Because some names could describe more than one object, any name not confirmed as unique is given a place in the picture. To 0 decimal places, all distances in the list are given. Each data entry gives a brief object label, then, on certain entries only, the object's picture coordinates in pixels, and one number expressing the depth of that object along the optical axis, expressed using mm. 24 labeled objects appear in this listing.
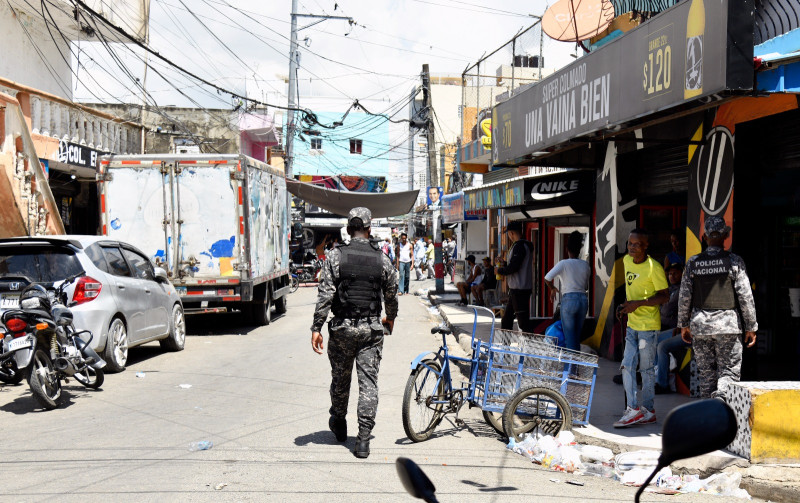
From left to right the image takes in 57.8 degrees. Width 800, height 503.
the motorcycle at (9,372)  7304
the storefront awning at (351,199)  25812
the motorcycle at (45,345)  7098
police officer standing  5977
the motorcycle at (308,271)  28469
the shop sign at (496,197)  13922
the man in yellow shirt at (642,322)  6562
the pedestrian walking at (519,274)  10953
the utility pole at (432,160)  22531
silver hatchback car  8617
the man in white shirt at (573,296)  9023
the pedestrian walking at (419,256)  32500
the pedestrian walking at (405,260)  23719
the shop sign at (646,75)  5430
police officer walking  5855
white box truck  13008
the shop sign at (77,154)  15648
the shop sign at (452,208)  22212
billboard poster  30031
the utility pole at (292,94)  27125
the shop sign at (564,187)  11922
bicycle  6199
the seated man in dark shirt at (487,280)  17984
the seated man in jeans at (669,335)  7863
